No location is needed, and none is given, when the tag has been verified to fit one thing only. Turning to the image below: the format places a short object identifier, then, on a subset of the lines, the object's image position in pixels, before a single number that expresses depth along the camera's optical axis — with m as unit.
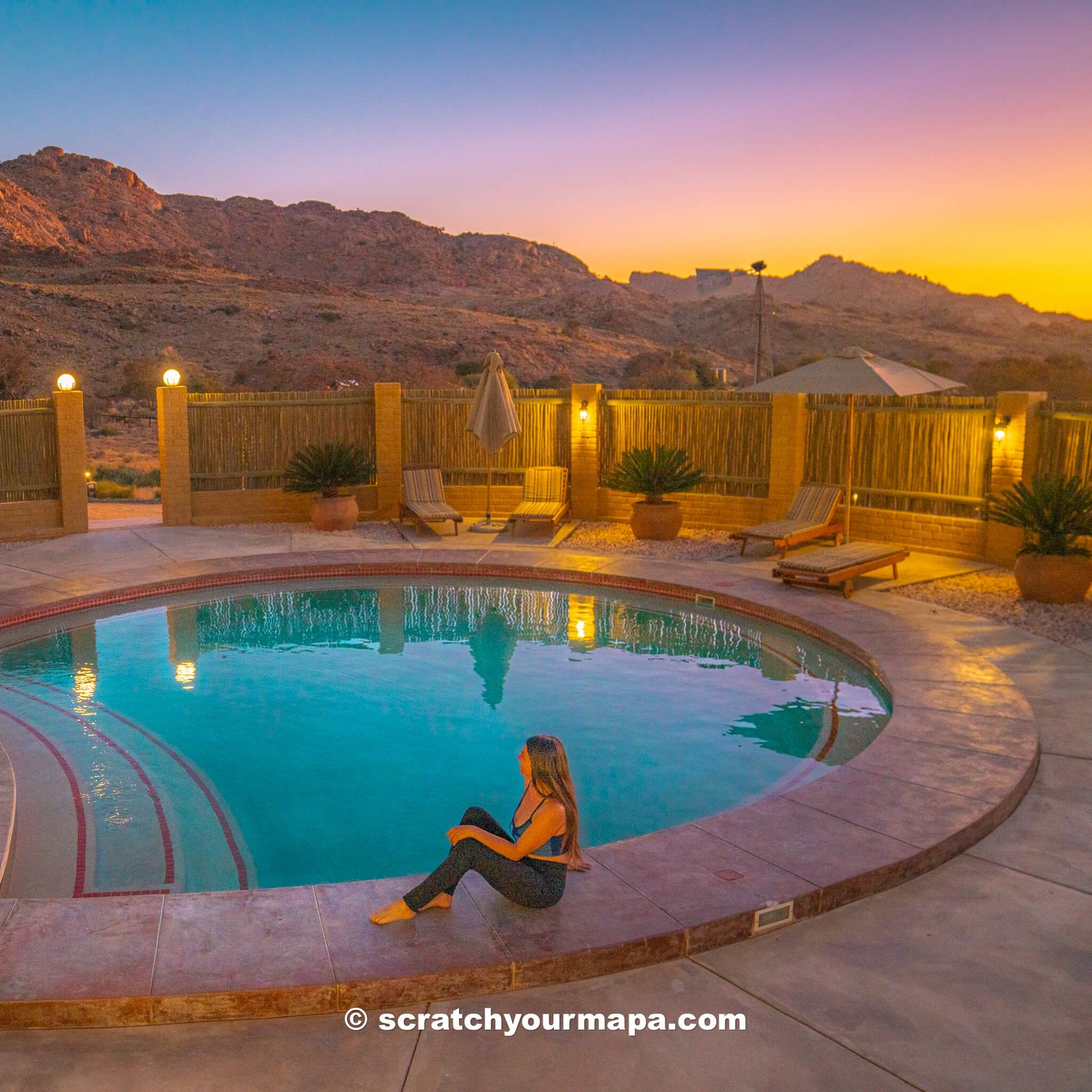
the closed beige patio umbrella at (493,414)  16.36
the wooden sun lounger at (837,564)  11.96
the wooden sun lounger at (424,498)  16.09
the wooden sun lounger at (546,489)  16.78
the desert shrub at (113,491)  23.03
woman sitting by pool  4.66
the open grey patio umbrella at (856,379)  12.30
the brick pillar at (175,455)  16.48
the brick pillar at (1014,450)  12.96
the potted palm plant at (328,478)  16.33
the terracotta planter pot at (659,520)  15.48
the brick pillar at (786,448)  15.41
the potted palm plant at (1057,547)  11.24
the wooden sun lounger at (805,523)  13.84
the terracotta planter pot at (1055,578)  11.20
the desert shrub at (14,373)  38.25
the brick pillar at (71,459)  15.77
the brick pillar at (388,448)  17.45
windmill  38.41
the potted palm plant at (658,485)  15.52
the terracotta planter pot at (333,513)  16.28
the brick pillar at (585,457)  17.08
